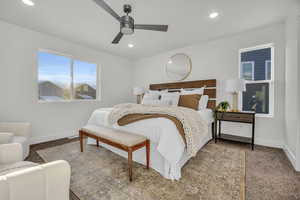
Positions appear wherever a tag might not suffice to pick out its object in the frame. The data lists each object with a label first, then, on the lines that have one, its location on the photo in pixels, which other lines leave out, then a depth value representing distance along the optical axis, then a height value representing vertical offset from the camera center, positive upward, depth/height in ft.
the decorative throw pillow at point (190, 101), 9.73 -0.20
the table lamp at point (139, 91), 15.14 +0.86
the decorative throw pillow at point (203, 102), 10.29 -0.30
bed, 5.53 -2.07
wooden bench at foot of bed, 5.46 -1.89
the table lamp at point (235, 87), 9.22 +0.81
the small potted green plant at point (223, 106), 10.03 -0.59
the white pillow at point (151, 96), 12.32 +0.22
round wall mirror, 12.89 +3.23
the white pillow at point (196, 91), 11.04 +0.62
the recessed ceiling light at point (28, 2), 6.78 +5.09
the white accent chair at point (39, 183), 2.10 -1.52
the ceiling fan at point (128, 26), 6.46 +3.81
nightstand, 8.79 -1.47
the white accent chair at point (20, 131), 6.95 -1.79
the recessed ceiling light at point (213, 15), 7.70 +5.05
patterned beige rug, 4.75 -3.49
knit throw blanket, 5.86 -1.12
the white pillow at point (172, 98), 10.66 +0.03
